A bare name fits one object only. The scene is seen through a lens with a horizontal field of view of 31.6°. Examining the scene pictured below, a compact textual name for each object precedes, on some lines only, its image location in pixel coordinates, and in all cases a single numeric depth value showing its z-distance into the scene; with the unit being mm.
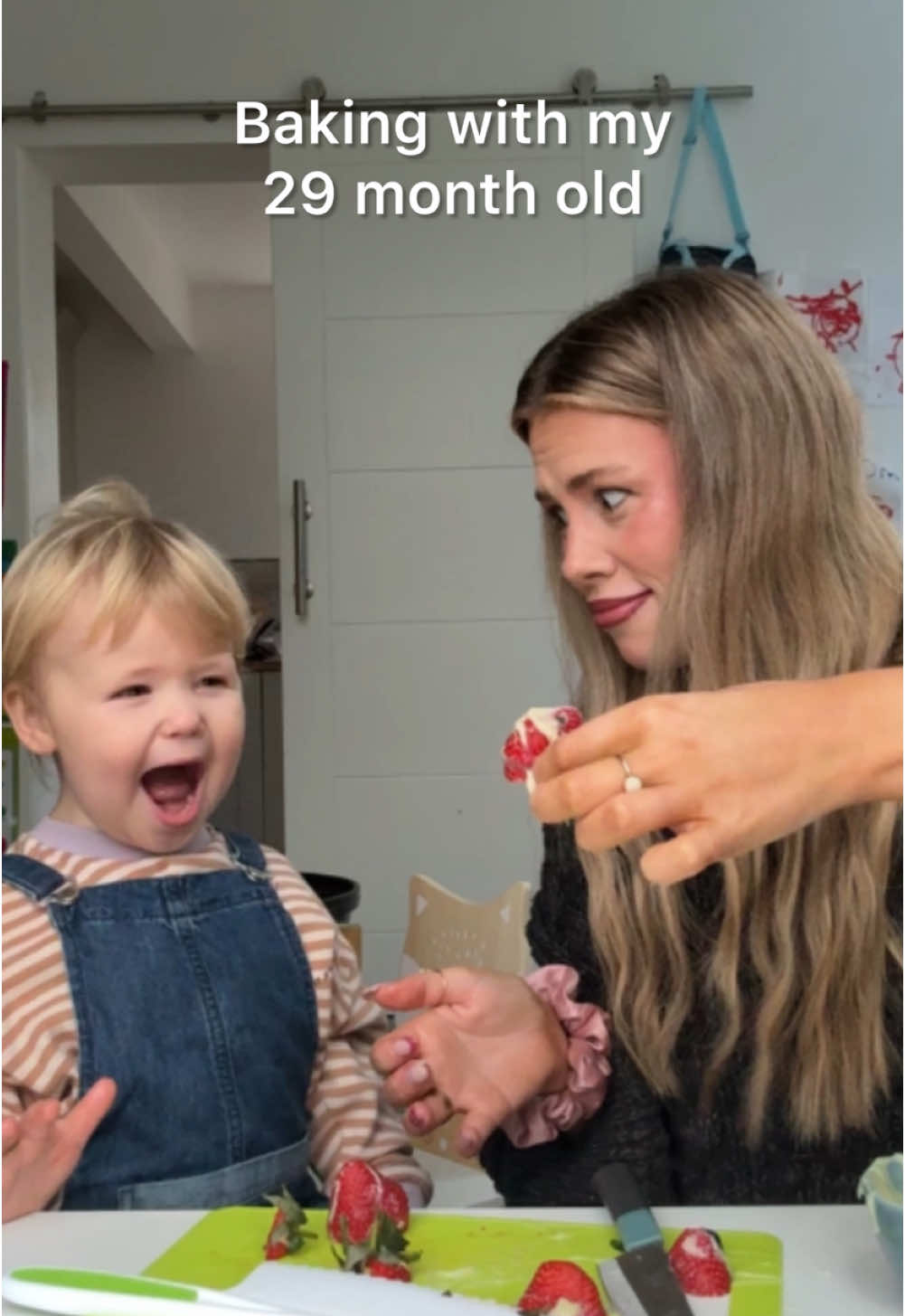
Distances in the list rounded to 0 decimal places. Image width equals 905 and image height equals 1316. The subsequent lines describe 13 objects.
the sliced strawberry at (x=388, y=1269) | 741
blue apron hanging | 3279
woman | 1052
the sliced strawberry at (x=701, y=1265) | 721
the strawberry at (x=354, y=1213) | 757
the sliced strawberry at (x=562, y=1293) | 680
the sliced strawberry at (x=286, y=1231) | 780
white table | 709
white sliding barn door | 3381
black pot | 1730
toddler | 1059
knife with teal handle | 688
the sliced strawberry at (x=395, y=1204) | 791
